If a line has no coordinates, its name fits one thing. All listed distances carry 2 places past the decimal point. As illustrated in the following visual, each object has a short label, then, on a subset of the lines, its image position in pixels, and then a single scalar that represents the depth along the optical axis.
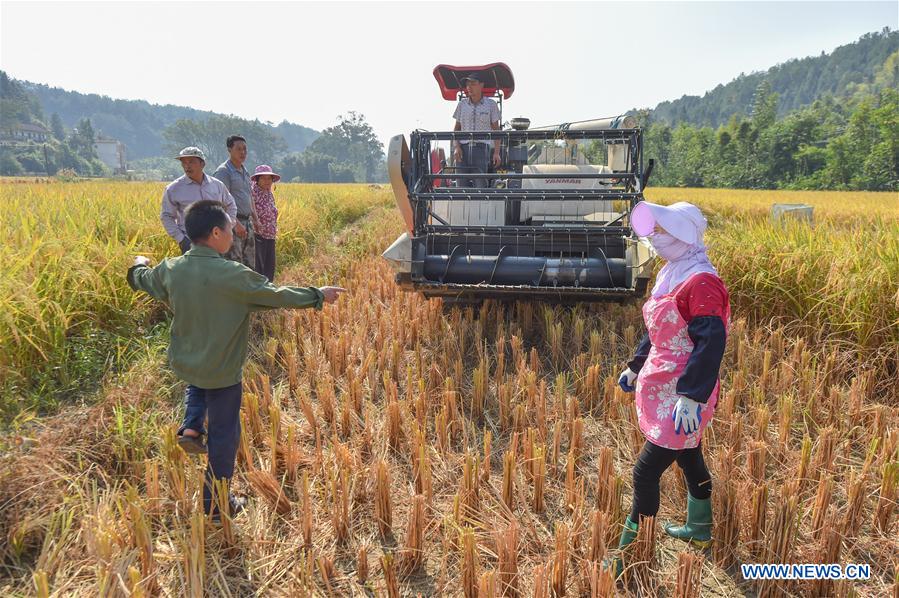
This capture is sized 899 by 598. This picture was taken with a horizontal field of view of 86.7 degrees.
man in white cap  3.97
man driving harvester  5.28
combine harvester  3.94
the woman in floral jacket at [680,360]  1.70
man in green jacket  2.05
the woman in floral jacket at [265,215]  5.25
